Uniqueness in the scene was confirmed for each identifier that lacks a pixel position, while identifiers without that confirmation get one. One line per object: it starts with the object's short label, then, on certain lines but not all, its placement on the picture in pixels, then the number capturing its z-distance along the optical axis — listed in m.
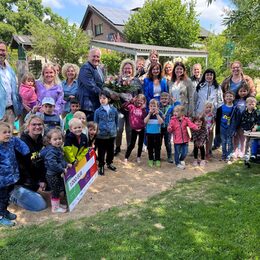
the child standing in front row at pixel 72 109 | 5.82
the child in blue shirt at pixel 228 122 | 6.44
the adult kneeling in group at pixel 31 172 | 4.46
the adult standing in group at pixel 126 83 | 6.26
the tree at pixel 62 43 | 25.53
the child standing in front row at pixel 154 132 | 6.05
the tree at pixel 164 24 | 29.73
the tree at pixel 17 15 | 47.53
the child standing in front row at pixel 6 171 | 4.02
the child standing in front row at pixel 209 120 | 6.44
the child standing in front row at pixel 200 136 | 6.28
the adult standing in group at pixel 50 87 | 5.69
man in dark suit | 5.62
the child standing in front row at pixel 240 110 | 6.48
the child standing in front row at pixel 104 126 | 5.71
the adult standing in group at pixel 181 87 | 6.43
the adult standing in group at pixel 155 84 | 6.38
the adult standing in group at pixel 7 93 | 5.38
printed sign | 4.37
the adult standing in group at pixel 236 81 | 6.56
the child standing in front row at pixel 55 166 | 4.33
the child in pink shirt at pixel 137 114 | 6.20
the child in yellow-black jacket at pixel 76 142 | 4.68
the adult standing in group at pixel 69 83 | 6.07
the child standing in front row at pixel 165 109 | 6.25
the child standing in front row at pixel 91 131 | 5.50
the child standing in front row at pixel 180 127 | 6.06
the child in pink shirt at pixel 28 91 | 5.81
